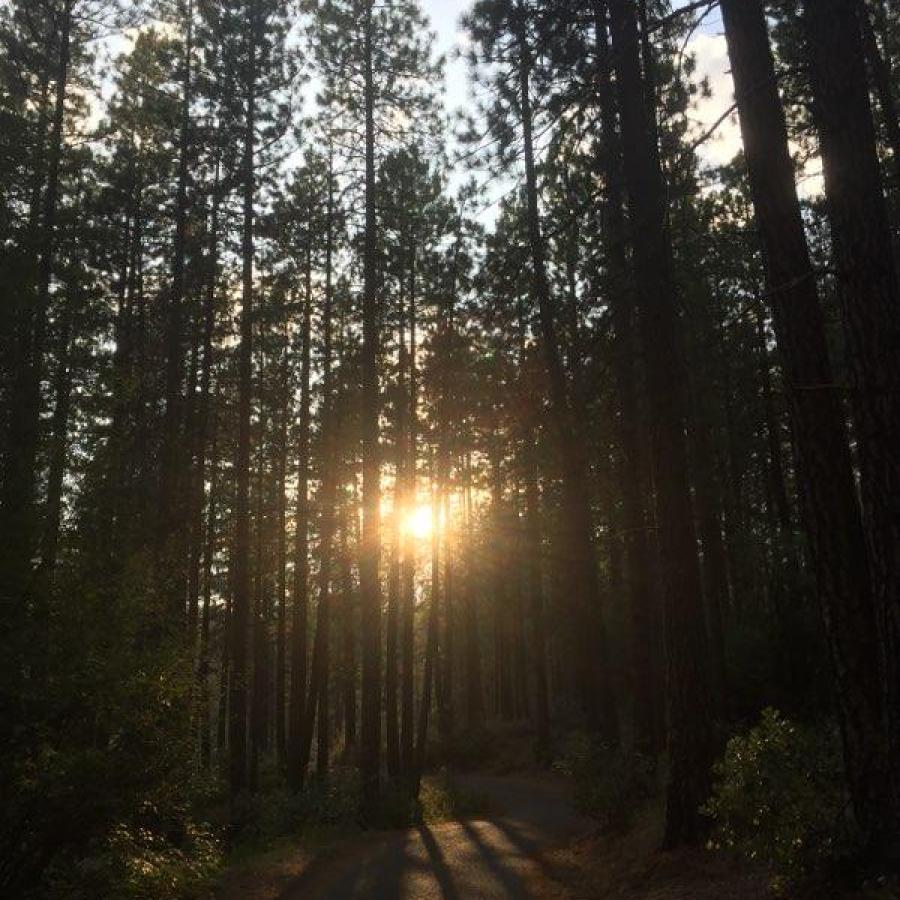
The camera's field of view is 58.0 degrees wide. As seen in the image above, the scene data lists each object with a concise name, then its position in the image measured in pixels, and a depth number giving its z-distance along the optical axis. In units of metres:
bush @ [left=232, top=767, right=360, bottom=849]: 14.80
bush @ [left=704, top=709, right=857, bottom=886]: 5.64
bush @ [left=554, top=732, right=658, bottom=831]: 11.09
